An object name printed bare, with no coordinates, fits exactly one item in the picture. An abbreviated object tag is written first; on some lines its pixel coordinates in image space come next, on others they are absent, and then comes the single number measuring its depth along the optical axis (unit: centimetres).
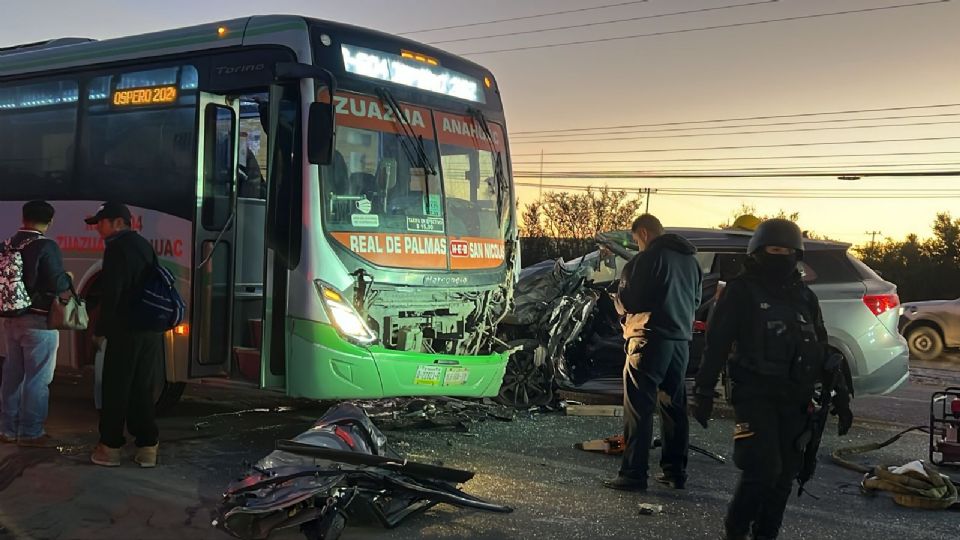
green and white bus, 716
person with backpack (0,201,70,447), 716
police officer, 468
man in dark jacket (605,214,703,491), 658
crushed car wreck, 957
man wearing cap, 657
